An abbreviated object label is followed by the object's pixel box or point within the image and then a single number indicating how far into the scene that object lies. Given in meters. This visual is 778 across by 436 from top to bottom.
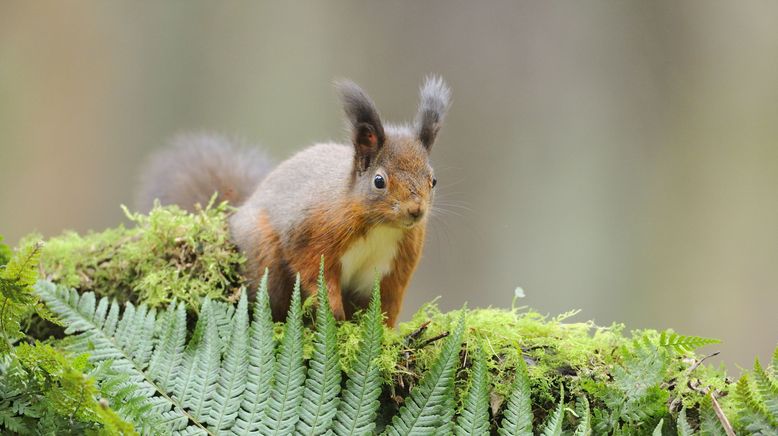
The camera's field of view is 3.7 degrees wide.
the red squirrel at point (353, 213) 7.72
